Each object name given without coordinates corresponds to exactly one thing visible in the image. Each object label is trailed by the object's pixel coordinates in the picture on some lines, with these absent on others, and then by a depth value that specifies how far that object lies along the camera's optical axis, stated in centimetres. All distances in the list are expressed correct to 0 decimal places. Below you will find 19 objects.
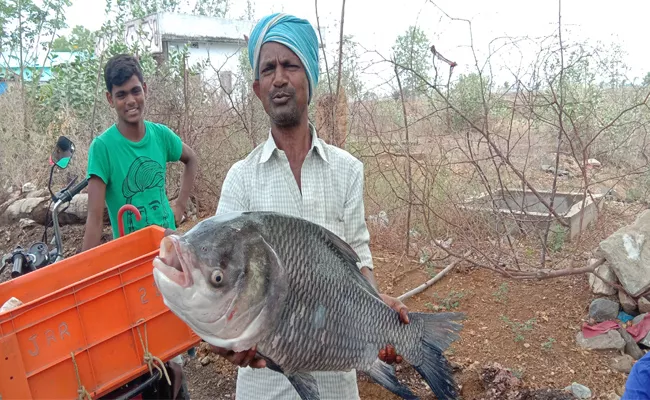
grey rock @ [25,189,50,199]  927
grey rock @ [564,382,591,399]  347
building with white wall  1845
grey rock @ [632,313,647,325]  407
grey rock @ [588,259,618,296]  433
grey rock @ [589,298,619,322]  418
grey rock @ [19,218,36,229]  837
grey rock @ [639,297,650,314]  411
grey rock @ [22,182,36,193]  997
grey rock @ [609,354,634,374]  372
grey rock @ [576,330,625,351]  388
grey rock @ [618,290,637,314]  417
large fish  135
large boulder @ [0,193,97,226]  807
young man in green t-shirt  327
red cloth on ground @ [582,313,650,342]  395
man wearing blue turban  192
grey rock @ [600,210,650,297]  408
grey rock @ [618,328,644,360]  387
